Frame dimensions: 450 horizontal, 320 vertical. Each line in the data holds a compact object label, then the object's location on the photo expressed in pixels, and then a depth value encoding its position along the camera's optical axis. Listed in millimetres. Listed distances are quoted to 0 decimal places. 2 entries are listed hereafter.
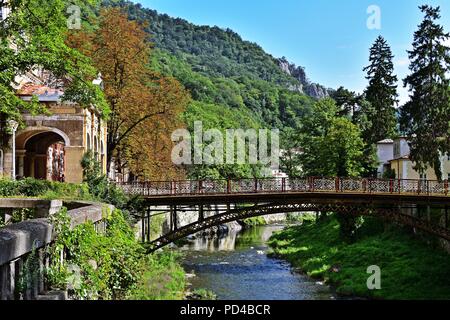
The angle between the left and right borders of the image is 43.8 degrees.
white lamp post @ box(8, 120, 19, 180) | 26233
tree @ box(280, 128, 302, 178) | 77994
